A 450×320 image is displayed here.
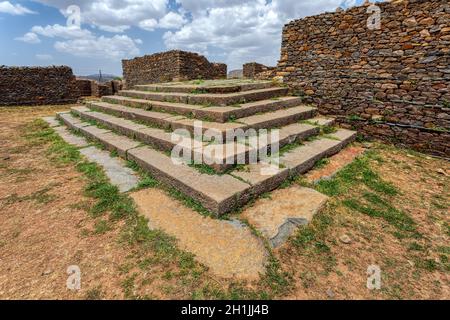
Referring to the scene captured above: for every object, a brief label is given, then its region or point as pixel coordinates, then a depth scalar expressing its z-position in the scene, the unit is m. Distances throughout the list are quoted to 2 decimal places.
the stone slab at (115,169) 3.44
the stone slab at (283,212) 2.47
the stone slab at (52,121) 7.30
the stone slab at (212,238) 2.08
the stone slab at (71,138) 5.32
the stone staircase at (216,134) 3.08
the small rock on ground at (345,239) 2.43
